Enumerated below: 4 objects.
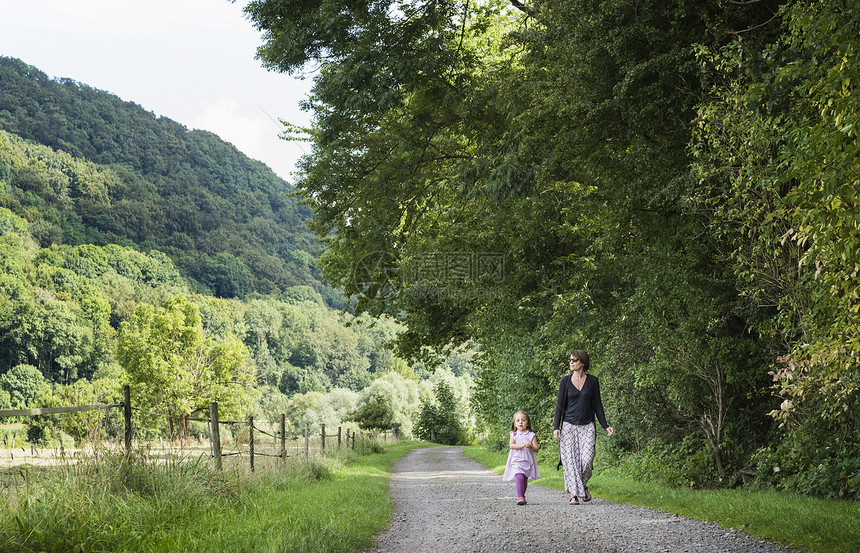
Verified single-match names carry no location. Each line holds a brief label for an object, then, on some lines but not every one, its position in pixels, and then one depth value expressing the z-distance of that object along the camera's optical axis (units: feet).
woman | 27.71
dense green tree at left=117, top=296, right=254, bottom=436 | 171.12
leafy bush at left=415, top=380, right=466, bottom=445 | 209.87
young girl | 30.99
